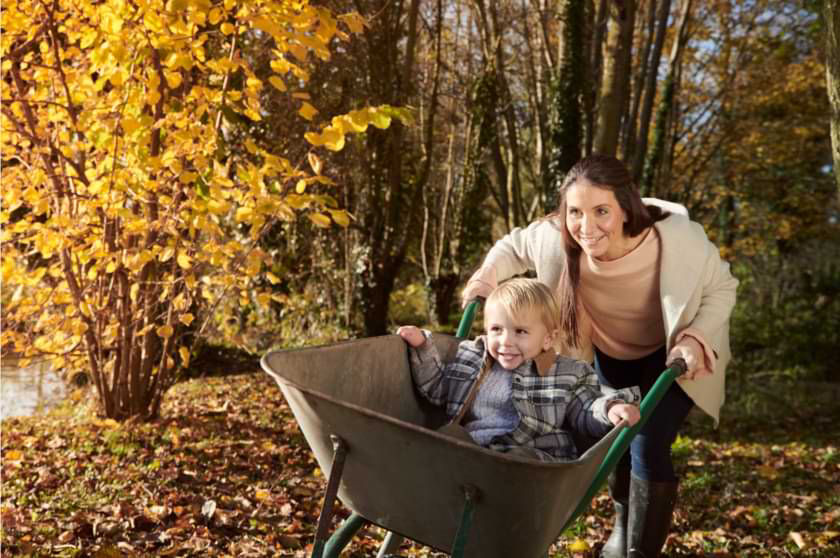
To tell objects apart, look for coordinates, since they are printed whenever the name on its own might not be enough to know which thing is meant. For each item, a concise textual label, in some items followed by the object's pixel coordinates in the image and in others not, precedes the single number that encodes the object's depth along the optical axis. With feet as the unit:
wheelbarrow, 5.93
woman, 9.02
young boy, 7.97
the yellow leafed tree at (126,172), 13.57
